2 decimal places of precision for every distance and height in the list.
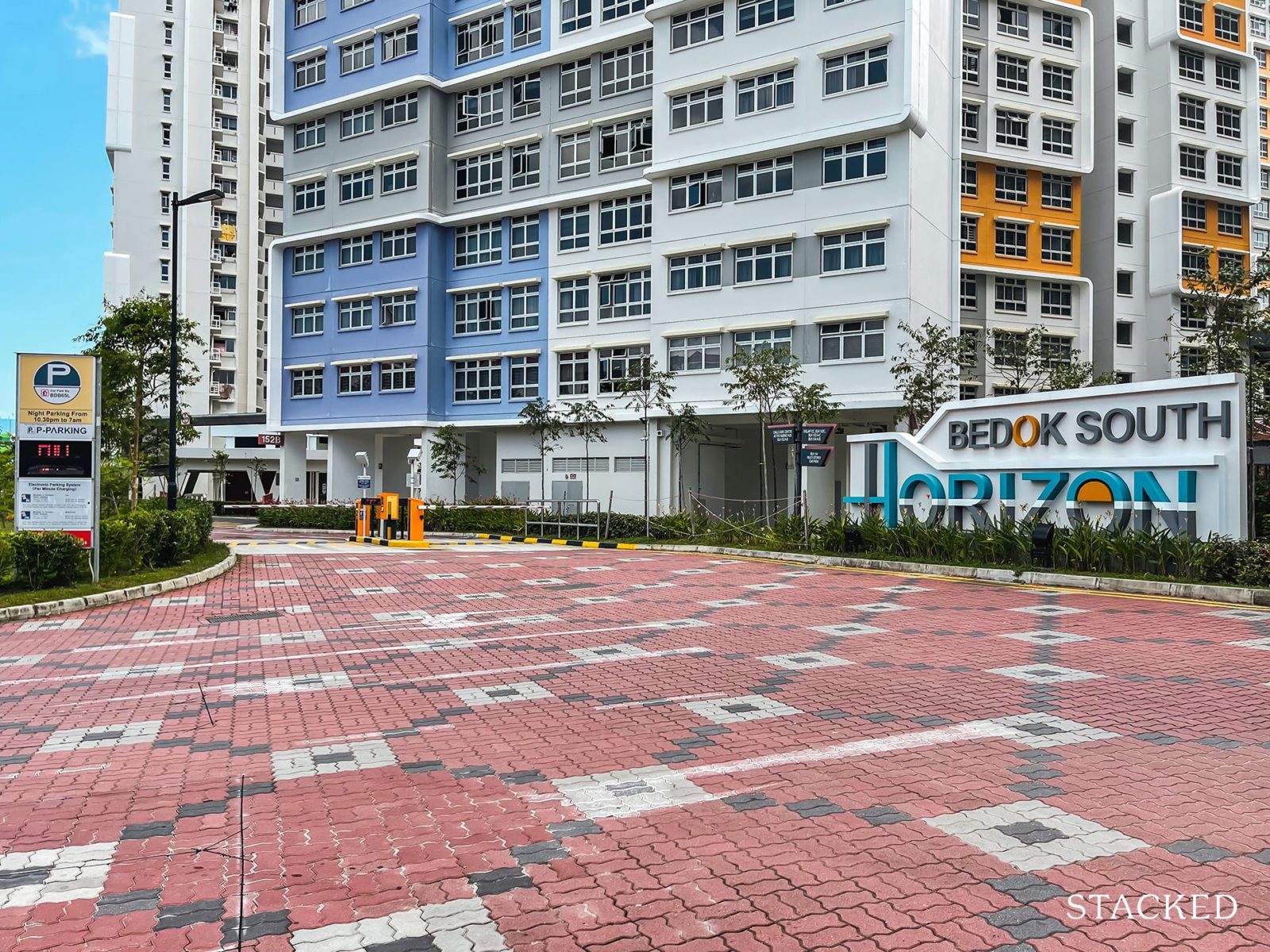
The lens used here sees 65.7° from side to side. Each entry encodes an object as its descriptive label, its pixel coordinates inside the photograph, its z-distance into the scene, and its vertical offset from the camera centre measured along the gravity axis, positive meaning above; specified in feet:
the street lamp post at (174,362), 76.54 +9.42
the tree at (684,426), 113.09 +6.43
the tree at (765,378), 95.71 +10.03
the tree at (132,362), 82.17 +9.95
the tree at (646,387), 108.99 +10.75
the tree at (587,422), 120.37 +7.46
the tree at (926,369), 95.25 +11.21
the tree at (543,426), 124.57 +6.86
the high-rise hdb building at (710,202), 111.04 +37.96
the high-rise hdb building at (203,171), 229.66 +73.91
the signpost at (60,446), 51.24 +1.85
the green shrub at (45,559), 49.57 -3.97
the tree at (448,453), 140.67 +3.92
